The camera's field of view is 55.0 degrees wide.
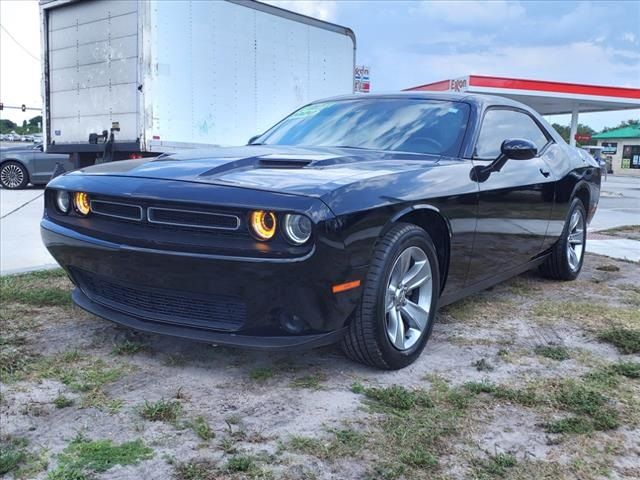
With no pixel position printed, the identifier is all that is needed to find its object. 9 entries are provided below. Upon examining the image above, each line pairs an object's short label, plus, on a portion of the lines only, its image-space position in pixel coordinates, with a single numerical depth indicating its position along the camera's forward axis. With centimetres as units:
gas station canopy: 2252
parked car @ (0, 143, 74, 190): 1434
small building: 4447
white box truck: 820
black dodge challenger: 250
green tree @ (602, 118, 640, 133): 6803
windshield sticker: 444
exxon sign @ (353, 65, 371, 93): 2095
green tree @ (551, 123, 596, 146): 6886
